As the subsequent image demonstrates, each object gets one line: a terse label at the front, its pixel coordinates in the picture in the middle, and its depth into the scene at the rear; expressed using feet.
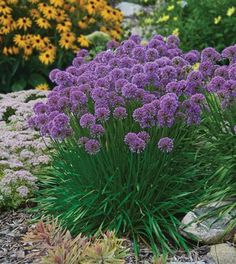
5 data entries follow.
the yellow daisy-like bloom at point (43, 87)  28.03
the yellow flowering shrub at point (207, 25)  29.38
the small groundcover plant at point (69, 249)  10.62
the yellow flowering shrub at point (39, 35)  28.58
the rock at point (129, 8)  41.91
